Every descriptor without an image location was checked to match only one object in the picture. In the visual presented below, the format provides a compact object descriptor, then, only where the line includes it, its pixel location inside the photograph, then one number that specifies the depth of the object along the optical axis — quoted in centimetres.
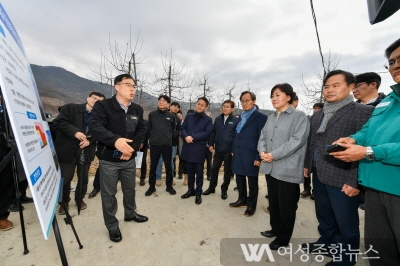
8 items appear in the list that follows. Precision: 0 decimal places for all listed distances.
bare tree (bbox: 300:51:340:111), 1059
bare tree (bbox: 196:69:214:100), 1578
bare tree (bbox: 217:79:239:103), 1853
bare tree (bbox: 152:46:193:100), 1146
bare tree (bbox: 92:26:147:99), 849
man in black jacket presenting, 246
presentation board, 87
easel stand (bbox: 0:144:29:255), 120
